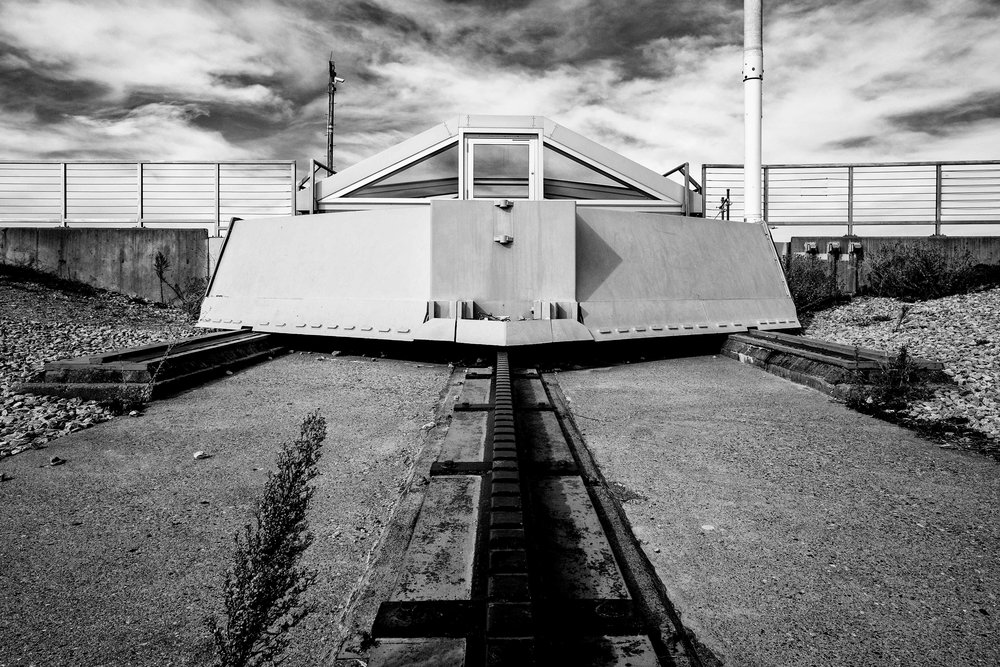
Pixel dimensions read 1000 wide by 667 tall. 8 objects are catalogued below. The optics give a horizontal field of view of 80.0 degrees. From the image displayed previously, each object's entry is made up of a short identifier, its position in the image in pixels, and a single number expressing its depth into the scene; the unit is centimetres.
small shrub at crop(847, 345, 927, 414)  368
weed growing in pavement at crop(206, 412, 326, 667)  91
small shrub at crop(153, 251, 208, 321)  1047
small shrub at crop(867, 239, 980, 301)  862
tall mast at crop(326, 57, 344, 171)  1975
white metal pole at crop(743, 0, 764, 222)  1038
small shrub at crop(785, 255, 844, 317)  917
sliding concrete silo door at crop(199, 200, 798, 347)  539
